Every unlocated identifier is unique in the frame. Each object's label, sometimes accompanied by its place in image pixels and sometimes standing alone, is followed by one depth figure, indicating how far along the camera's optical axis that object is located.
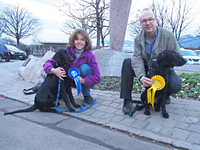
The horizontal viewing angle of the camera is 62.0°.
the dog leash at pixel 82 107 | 2.86
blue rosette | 2.81
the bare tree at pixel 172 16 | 15.29
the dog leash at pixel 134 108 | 2.63
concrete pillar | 6.65
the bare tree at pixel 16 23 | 30.45
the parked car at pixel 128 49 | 13.85
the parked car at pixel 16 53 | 15.84
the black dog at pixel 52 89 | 2.84
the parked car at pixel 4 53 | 13.74
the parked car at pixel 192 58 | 10.99
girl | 3.12
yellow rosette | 2.37
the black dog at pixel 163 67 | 2.32
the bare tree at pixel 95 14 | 19.41
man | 2.55
